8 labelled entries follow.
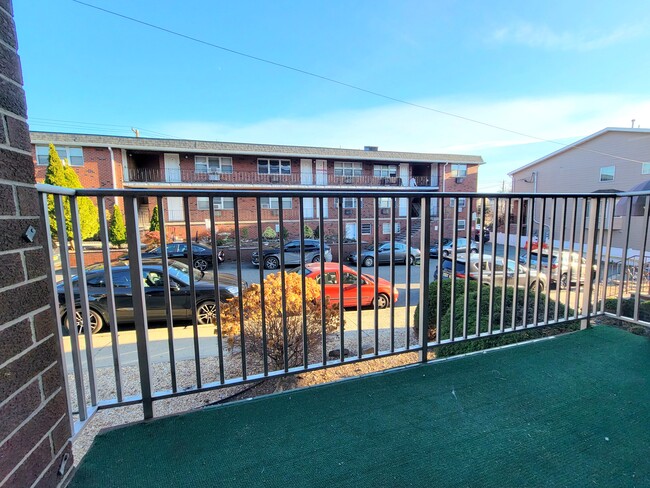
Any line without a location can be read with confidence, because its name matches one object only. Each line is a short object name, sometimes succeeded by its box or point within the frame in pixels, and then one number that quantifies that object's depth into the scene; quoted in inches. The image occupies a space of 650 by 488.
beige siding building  494.9
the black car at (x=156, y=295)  173.0
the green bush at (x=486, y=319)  105.6
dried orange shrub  112.7
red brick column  29.9
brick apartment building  573.3
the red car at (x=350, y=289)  144.1
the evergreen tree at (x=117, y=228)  469.6
